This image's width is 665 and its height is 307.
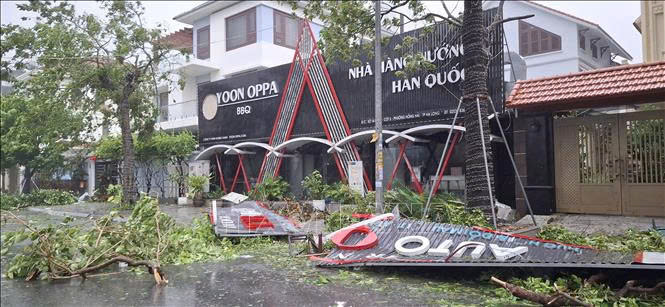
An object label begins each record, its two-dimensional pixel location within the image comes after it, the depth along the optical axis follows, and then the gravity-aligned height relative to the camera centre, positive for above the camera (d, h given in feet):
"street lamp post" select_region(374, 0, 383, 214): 38.93 +4.32
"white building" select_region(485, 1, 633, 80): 57.47 +16.12
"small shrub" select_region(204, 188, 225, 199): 68.88 -3.24
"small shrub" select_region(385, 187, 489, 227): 31.37 -2.91
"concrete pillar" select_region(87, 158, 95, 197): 95.06 -0.57
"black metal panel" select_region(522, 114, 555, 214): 41.81 +0.10
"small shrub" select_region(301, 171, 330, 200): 55.26 -1.86
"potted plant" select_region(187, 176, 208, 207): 68.28 -2.34
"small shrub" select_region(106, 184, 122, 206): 64.69 -2.82
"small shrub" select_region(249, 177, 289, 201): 60.49 -2.43
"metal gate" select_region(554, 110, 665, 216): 37.47 +0.12
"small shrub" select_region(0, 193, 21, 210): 79.46 -4.65
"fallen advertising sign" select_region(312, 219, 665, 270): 20.73 -3.84
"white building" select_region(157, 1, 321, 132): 80.43 +20.88
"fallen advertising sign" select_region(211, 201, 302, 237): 35.47 -3.72
